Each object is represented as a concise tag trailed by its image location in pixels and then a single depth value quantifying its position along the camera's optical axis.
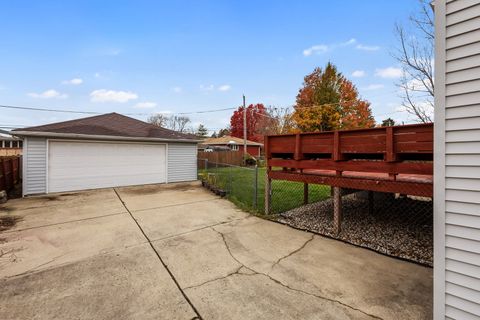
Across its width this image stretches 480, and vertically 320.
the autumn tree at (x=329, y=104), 23.78
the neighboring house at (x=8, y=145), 26.21
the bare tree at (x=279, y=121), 26.94
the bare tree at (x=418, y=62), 8.91
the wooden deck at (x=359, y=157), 3.45
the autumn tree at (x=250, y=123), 34.29
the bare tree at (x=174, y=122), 47.31
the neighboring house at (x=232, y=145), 30.00
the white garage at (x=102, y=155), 8.29
